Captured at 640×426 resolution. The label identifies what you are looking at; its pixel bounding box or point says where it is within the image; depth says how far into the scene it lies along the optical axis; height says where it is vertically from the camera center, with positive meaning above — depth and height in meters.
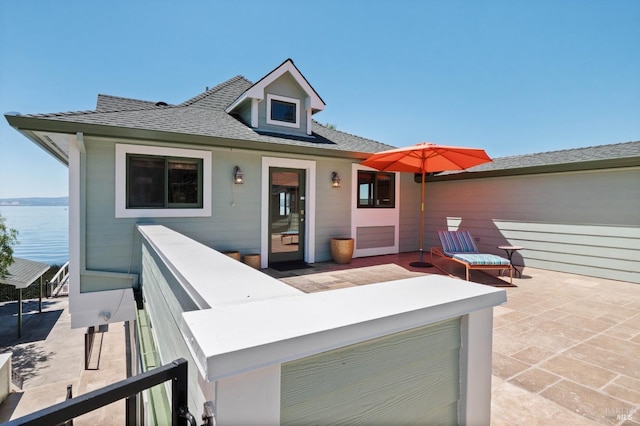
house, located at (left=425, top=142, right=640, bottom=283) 6.27 +0.14
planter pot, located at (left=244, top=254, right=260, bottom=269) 6.48 -1.10
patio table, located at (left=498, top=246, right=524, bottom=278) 6.61 -1.29
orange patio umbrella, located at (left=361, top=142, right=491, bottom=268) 6.34 +1.22
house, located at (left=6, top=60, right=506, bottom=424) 0.84 -0.33
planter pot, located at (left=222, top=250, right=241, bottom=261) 6.28 -0.94
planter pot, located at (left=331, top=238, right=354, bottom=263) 7.42 -0.98
